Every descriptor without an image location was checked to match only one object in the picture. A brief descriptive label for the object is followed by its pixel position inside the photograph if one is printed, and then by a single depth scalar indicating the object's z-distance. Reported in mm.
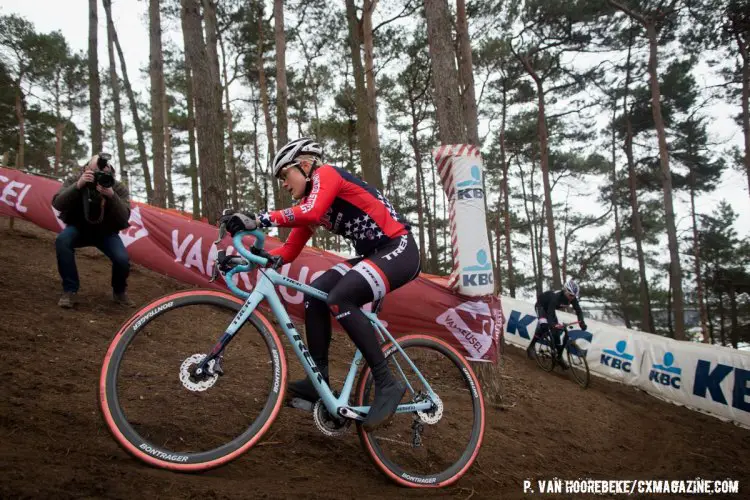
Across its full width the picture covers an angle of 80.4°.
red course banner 5117
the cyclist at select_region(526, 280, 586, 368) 10406
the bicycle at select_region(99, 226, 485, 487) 2568
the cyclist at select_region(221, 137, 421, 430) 2852
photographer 4707
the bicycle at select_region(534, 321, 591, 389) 9930
